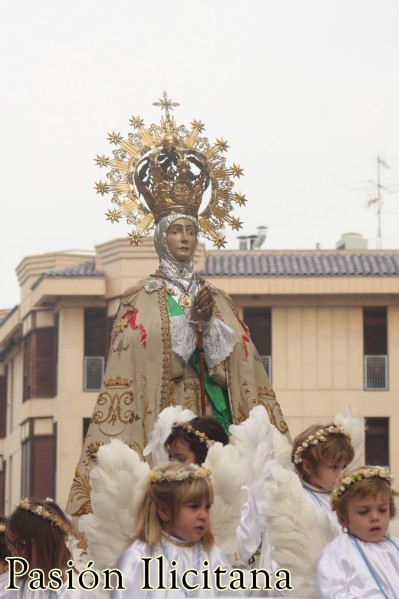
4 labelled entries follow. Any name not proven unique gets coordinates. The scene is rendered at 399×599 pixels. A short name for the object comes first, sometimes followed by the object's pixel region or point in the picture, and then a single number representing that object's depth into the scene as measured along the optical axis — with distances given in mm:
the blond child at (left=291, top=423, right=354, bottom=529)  14625
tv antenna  59000
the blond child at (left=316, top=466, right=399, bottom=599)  12695
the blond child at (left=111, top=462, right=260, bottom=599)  12438
